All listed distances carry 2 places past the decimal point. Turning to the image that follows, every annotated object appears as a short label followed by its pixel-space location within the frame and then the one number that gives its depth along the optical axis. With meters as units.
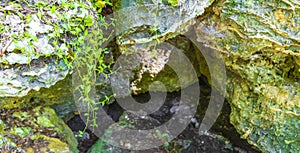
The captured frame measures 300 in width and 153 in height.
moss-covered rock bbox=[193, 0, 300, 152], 1.39
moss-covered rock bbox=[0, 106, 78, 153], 1.71
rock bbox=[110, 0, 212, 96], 1.44
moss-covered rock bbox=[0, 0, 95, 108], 1.26
